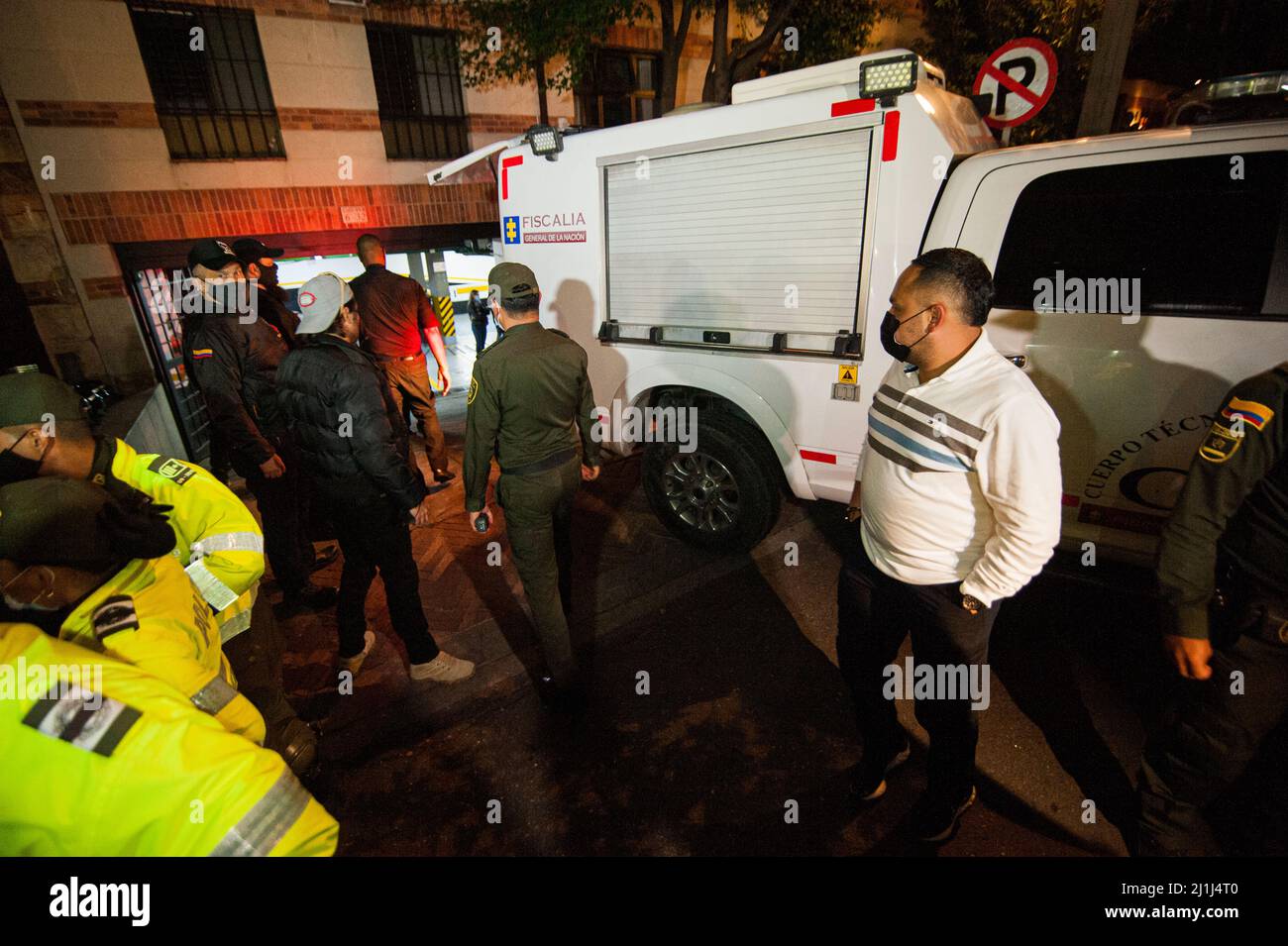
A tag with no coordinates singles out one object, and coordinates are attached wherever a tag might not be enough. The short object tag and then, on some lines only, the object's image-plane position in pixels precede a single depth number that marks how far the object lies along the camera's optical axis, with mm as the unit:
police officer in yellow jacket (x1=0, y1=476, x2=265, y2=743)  1222
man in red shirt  5223
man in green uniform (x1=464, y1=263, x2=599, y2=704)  2605
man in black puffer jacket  2637
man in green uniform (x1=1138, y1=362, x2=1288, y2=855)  1686
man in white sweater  1696
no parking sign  4504
